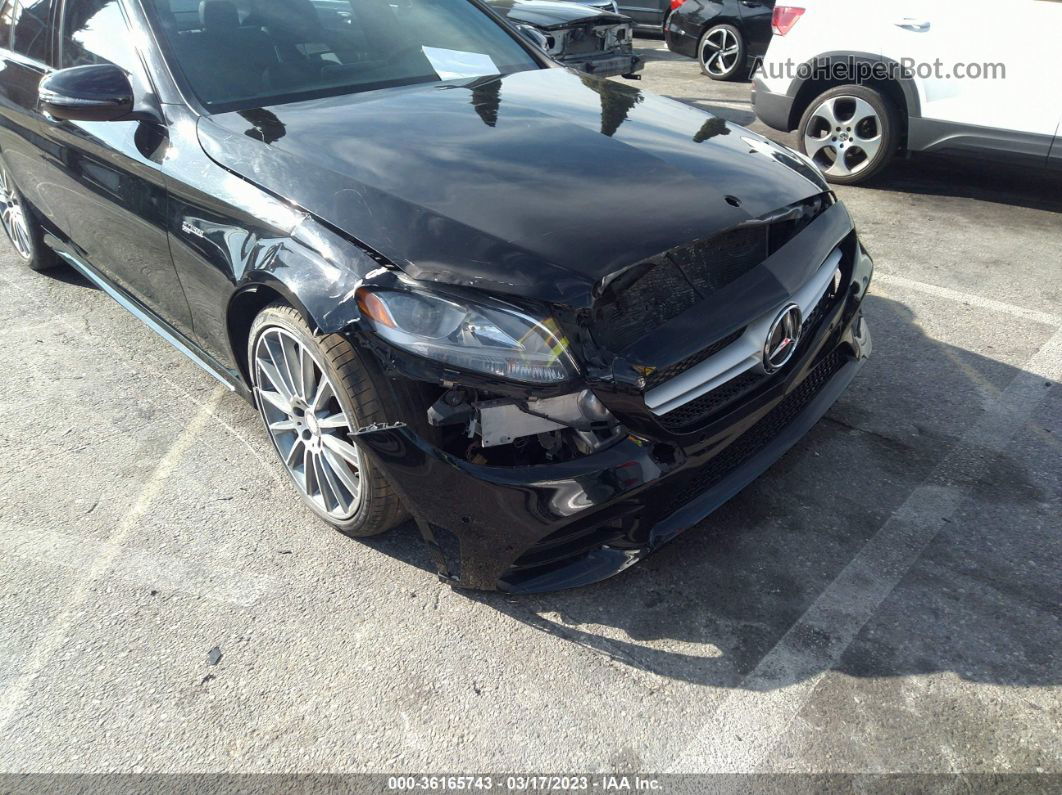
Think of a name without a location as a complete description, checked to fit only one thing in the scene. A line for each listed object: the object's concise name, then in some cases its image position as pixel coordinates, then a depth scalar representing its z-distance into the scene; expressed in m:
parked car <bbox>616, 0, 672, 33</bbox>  12.35
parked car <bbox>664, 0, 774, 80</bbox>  9.12
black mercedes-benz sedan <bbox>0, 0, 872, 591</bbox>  2.05
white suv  4.86
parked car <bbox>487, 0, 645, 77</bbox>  7.20
